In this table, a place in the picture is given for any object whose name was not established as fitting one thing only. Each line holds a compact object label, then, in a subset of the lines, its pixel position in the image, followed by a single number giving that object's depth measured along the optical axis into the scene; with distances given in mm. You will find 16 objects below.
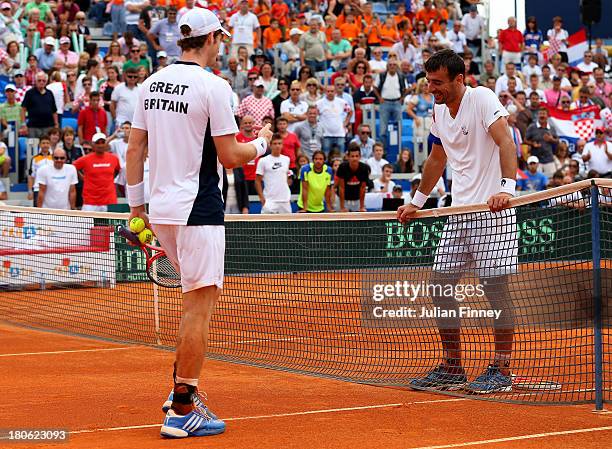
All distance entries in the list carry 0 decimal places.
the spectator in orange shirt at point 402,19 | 27656
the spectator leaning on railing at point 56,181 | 18562
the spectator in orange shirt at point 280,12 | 26172
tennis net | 8266
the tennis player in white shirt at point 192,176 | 6863
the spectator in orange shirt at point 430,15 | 28812
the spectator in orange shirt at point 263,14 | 26234
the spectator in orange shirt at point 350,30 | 26789
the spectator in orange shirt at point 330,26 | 26406
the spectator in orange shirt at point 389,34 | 27391
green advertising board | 11867
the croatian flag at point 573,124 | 25156
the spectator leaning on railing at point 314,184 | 19984
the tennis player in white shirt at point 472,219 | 8469
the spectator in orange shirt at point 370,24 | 27219
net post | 7387
